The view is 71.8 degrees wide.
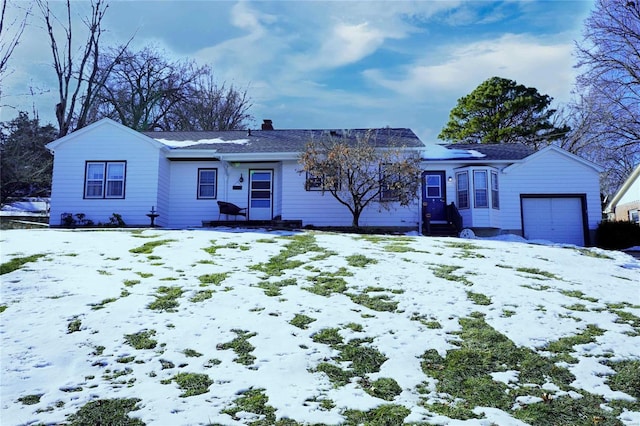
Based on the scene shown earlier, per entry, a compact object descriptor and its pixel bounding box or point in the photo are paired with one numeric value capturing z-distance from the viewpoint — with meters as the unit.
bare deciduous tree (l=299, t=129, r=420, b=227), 15.45
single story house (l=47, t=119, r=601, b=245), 17.02
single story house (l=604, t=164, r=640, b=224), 21.42
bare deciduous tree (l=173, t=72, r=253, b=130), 31.92
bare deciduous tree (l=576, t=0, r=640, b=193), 24.61
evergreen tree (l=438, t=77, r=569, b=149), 30.58
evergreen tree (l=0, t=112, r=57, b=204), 21.20
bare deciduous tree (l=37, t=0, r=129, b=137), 27.06
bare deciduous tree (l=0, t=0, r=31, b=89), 20.66
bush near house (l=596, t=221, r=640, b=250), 15.95
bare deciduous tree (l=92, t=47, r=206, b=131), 30.22
